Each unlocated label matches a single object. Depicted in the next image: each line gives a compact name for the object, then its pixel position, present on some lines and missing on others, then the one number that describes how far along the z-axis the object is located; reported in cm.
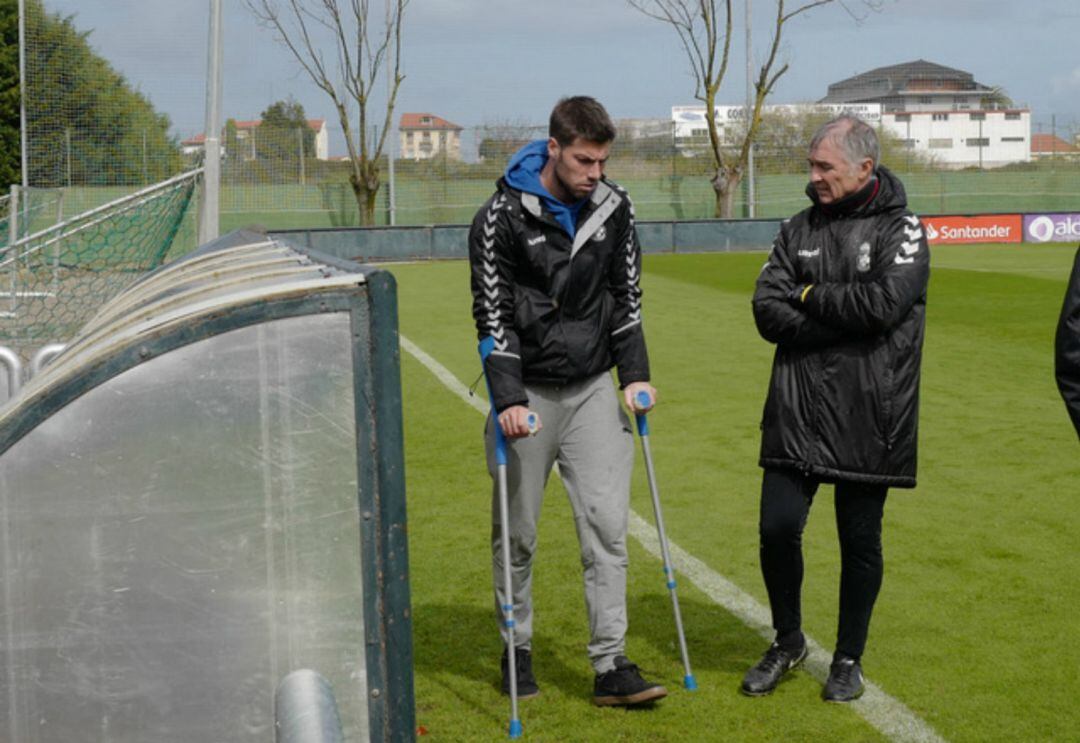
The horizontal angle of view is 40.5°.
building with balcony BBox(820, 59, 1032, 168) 9658
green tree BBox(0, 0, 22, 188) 5284
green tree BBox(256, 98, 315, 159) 4381
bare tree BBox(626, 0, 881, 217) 4775
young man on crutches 505
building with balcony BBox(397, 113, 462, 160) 4616
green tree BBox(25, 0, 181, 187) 4006
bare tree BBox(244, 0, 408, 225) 4800
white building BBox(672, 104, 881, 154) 4856
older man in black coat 504
